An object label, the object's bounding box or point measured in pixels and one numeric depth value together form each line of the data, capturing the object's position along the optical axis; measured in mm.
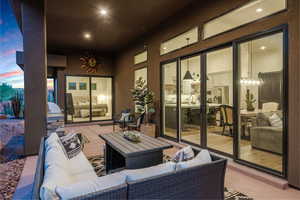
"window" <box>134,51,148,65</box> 6596
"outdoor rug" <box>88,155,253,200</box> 2344
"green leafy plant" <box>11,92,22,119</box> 5871
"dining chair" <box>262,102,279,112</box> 3032
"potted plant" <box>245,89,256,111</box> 3416
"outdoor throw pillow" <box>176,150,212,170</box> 1568
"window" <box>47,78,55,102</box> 9180
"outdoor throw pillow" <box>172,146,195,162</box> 1829
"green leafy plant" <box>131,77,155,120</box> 5650
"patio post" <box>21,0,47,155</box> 4023
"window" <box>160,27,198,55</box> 4434
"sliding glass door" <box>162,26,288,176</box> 2975
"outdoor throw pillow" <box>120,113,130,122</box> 6470
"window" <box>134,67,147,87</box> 6614
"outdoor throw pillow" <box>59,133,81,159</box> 2407
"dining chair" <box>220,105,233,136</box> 4008
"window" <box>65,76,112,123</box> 8773
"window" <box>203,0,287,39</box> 2875
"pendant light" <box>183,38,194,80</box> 4766
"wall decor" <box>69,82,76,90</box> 8789
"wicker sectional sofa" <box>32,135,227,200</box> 1234
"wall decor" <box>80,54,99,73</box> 8906
